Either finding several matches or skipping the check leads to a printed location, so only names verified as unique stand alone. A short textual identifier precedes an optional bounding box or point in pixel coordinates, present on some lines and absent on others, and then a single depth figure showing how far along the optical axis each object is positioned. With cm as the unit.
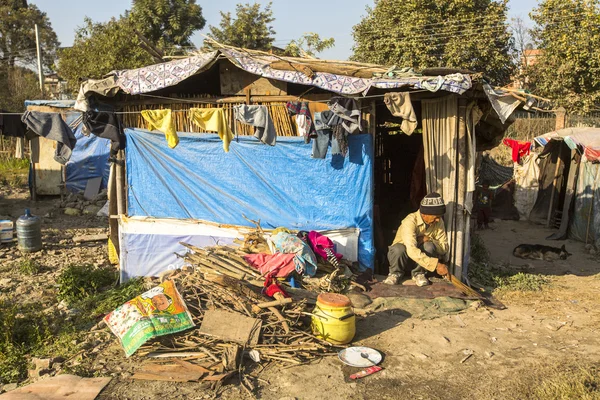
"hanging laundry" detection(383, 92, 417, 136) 595
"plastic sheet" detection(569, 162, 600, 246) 1091
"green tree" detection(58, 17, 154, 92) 2016
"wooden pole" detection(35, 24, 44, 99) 2342
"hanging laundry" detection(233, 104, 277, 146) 679
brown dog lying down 965
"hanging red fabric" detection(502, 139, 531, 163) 1429
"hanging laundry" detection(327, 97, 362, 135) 625
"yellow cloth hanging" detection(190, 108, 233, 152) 695
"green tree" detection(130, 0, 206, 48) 2300
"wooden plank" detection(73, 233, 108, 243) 1060
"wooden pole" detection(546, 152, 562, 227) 1302
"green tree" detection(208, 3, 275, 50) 2422
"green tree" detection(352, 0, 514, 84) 1903
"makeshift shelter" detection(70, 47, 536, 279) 657
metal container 1016
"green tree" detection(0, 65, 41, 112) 2509
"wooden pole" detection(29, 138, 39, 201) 1538
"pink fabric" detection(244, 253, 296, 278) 625
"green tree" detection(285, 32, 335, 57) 2256
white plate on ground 491
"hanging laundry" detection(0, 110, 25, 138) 1395
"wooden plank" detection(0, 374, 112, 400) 435
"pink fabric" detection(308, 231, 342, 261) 666
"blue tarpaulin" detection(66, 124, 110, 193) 1573
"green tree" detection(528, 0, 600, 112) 1642
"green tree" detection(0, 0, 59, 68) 3045
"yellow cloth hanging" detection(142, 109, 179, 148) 723
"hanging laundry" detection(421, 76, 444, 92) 590
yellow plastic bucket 513
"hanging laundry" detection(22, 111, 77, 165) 798
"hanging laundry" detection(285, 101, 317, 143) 669
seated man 648
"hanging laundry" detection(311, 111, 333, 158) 653
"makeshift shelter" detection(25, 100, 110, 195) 1569
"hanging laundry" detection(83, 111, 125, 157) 733
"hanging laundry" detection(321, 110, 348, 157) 639
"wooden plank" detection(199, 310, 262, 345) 503
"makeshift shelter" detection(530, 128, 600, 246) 1102
